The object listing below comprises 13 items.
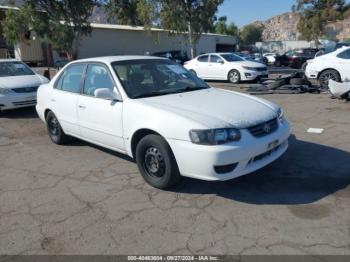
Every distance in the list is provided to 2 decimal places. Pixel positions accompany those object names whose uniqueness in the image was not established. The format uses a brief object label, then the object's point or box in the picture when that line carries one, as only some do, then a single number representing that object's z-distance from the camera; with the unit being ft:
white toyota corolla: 12.52
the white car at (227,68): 50.06
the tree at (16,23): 58.29
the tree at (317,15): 114.21
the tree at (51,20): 58.65
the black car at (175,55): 81.08
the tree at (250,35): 353.00
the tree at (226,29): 265.95
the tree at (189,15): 72.64
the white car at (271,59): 100.43
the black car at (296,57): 83.00
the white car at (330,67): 36.96
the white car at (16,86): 30.14
